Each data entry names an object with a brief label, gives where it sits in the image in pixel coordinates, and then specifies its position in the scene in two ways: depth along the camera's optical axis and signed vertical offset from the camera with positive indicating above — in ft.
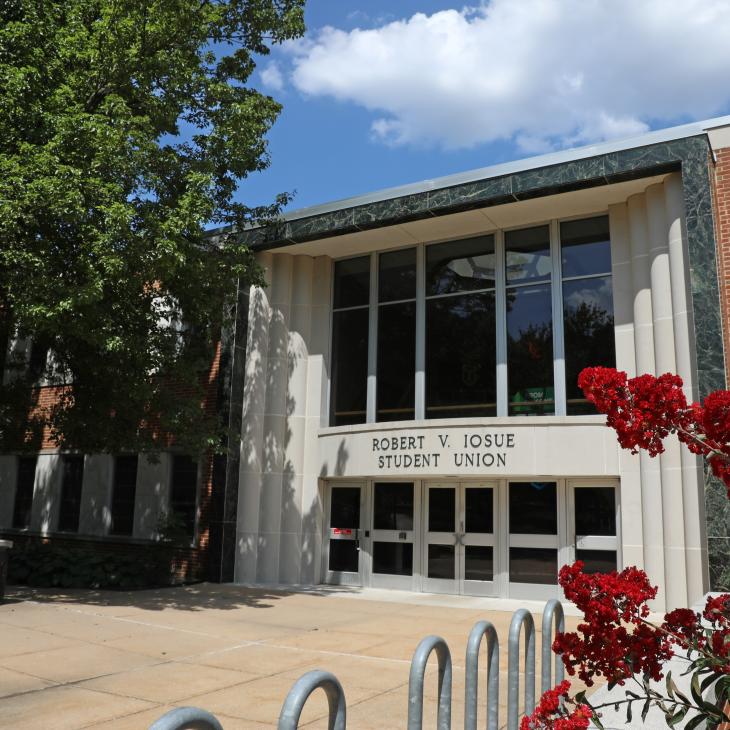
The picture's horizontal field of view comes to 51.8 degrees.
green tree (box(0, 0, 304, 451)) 34.12 +14.40
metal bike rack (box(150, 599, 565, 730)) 7.60 -2.59
